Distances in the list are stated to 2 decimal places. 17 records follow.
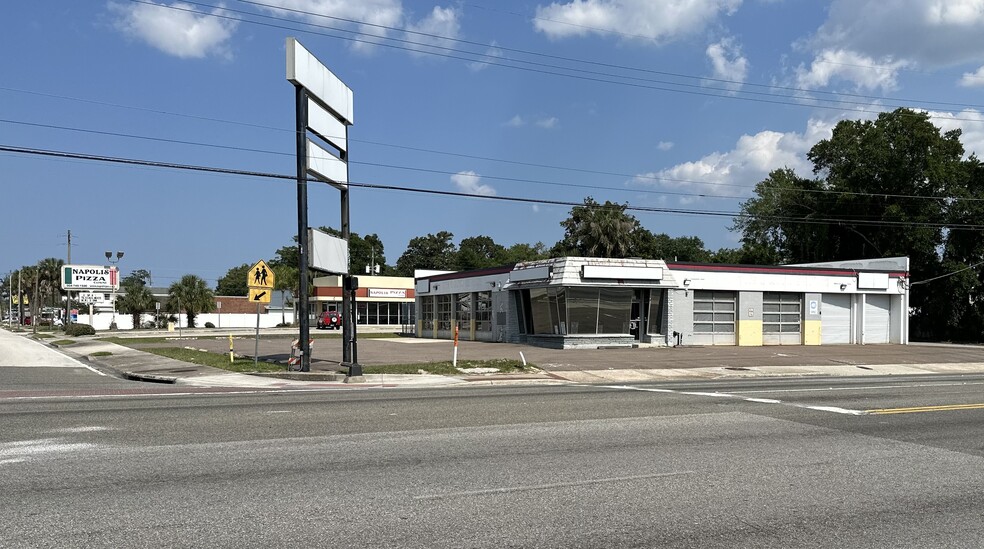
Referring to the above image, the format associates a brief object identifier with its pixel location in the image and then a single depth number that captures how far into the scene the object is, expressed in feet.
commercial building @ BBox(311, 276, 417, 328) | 230.27
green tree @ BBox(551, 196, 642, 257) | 205.36
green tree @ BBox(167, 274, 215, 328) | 239.30
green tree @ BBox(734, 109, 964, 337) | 164.66
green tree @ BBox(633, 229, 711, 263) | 358.84
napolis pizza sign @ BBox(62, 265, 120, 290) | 203.31
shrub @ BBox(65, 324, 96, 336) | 180.28
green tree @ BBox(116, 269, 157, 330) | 254.88
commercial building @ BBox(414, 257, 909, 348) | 116.88
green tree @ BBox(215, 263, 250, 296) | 440.04
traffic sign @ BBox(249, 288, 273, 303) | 72.64
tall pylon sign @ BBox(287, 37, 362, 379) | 67.77
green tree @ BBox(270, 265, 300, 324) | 281.13
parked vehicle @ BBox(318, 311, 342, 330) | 224.53
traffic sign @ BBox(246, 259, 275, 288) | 72.84
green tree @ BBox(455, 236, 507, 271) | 403.34
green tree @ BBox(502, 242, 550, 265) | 382.42
